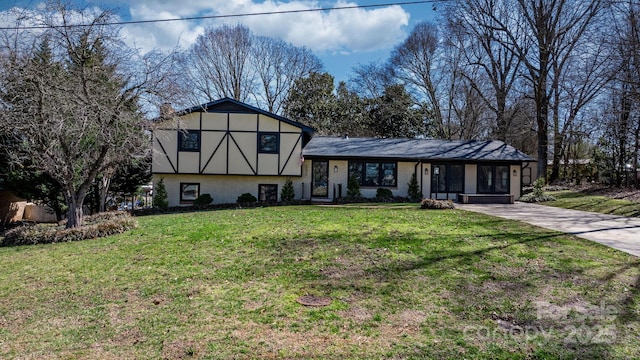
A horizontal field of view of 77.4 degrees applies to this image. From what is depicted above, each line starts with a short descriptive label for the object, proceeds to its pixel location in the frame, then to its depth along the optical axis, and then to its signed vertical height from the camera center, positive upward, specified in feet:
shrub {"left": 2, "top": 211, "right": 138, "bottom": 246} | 35.83 -4.91
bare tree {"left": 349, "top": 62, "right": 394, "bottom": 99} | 117.19 +30.41
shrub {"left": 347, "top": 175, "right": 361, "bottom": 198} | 64.44 -1.25
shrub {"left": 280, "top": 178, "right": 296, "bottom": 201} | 63.93 -1.93
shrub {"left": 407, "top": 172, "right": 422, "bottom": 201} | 65.41 -1.71
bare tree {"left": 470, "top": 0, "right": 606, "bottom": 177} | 78.84 +29.47
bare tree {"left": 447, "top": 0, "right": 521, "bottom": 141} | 88.22 +30.40
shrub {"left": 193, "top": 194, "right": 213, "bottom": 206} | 64.03 -3.27
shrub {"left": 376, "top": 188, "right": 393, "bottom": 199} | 65.13 -2.06
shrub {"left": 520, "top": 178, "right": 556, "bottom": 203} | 64.03 -2.40
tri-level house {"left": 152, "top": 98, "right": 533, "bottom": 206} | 64.18 +2.82
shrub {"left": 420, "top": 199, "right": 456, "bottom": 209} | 49.60 -2.95
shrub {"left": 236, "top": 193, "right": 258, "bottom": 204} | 63.62 -3.06
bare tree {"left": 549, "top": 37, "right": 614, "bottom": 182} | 78.36 +17.74
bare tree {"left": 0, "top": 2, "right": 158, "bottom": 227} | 34.50 +7.49
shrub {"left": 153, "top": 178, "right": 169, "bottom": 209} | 62.95 -2.66
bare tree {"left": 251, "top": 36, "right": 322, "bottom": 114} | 112.98 +33.24
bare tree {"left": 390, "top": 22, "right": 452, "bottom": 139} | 105.91 +32.67
